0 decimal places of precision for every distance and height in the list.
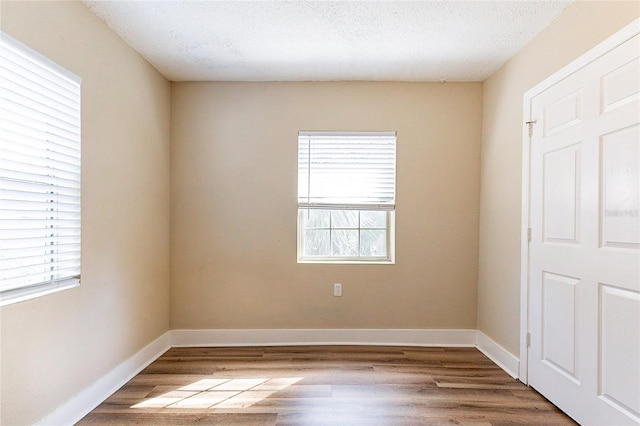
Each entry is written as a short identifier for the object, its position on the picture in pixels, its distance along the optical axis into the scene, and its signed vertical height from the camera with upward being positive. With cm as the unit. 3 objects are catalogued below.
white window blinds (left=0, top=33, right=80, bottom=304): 168 +18
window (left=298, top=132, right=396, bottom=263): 343 +38
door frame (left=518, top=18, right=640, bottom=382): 260 -10
